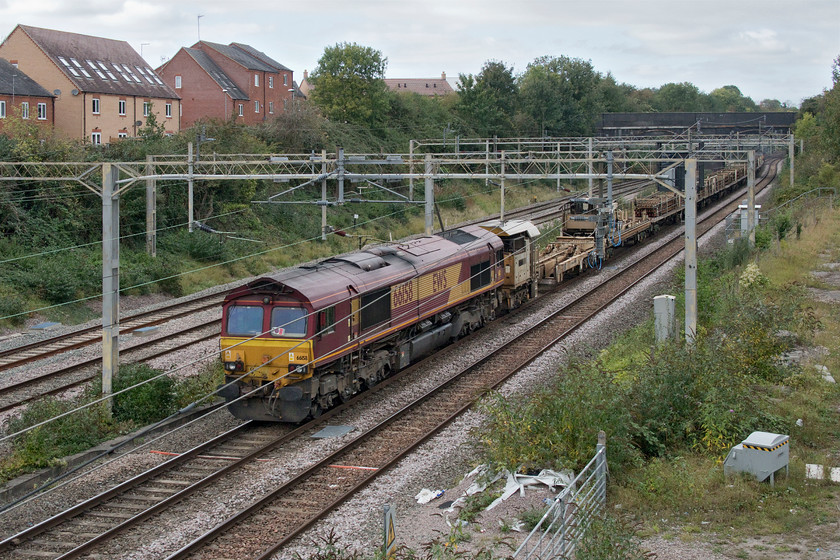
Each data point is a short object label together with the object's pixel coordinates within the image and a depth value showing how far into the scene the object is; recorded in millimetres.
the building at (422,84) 141750
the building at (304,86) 127125
